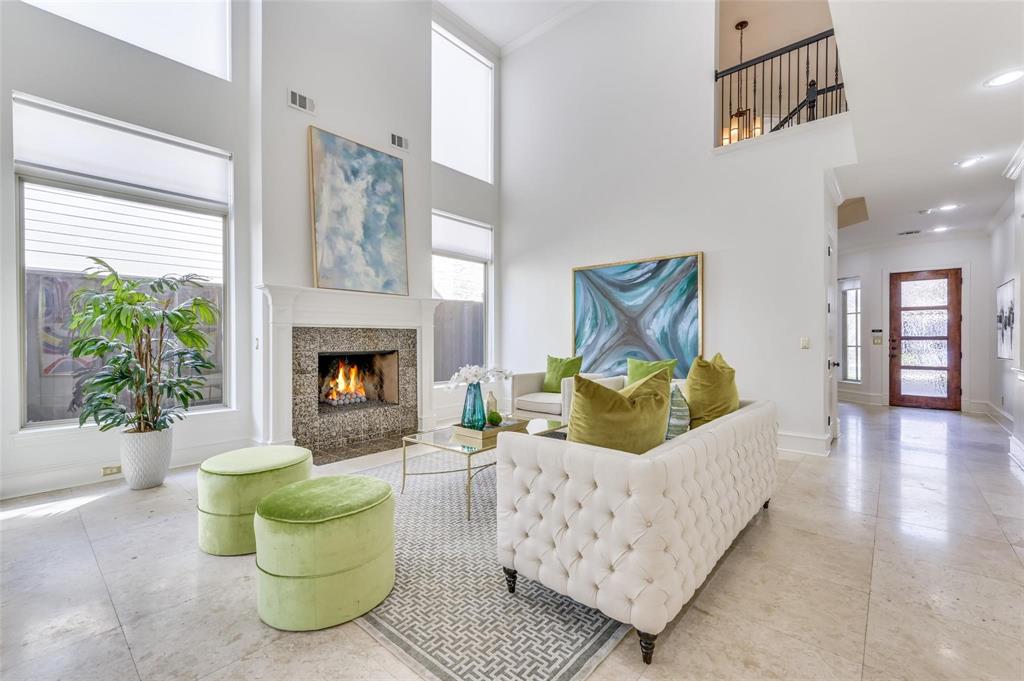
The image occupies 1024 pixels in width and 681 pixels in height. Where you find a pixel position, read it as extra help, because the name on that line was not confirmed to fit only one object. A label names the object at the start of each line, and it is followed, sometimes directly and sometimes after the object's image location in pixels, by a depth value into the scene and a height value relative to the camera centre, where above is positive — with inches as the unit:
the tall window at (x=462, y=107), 249.8 +129.6
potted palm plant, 125.3 -7.7
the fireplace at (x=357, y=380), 198.1 -20.8
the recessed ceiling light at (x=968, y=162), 158.9 +59.9
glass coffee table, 114.2 -29.3
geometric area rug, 61.7 -44.7
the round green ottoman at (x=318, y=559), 68.3 -34.4
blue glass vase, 126.2 -21.6
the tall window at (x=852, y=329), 309.3 +1.9
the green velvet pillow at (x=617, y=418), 69.2 -13.1
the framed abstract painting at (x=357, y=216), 175.5 +47.7
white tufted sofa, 60.6 -27.6
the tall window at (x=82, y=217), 131.2 +37.4
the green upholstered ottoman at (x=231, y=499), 92.0 -33.3
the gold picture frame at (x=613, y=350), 195.0 -5.3
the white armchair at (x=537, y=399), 193.5 -29.5
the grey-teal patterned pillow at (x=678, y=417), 89.8 -16.8
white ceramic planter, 130.8 -35.9
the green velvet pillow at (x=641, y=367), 169.5 -13.6
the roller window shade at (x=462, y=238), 247.0 +53.4
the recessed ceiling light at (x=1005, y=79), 106.0 +59.9
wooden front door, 274.2 -4.7
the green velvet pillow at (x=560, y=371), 214.6 -18.0
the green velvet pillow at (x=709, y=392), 98.5 -13.1
